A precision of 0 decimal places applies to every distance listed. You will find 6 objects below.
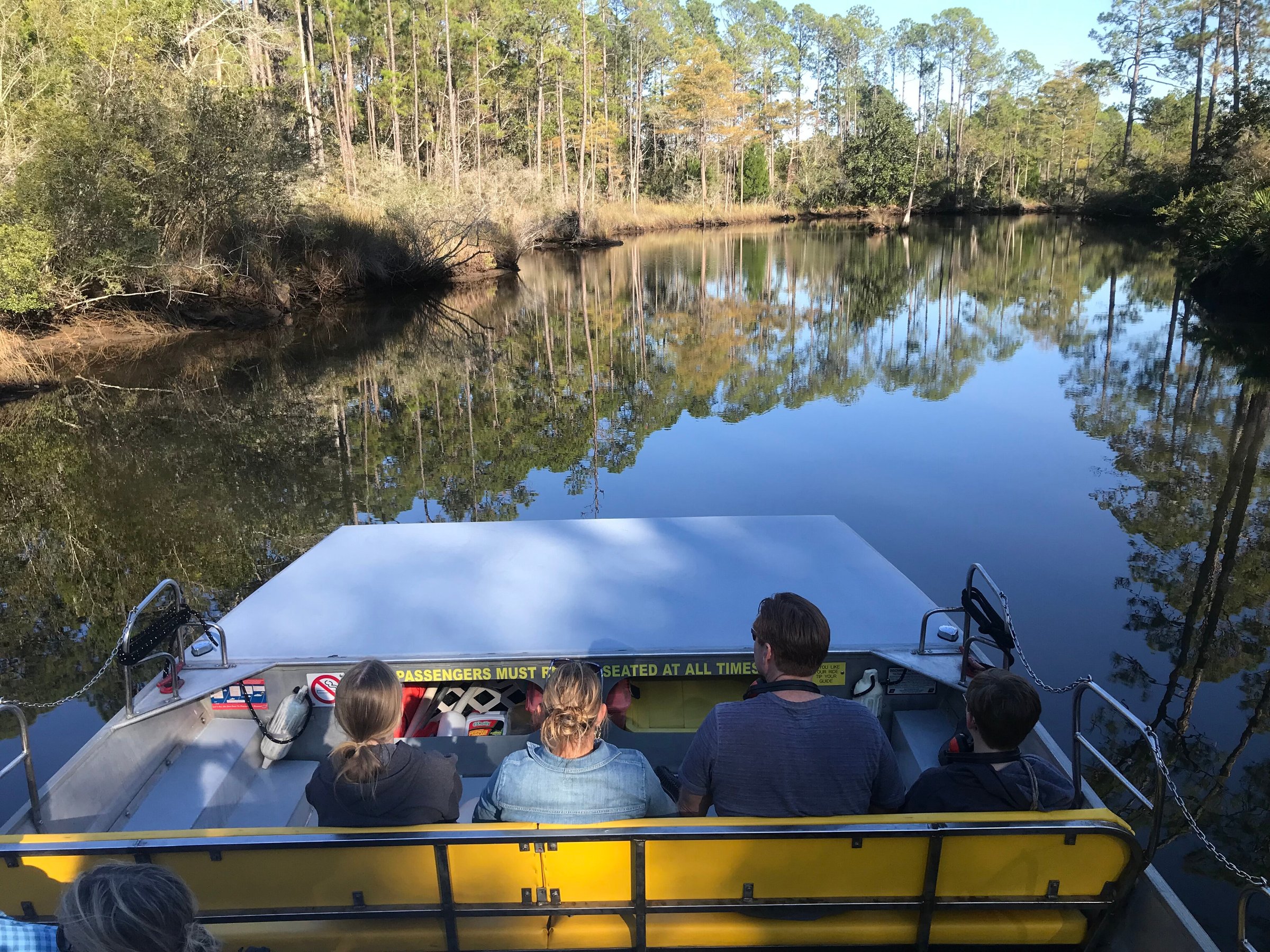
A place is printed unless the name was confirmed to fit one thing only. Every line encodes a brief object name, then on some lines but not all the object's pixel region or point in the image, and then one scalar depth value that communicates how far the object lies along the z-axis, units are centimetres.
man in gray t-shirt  283
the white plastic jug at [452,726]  497
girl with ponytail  279
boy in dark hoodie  276
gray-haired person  174
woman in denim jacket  282
